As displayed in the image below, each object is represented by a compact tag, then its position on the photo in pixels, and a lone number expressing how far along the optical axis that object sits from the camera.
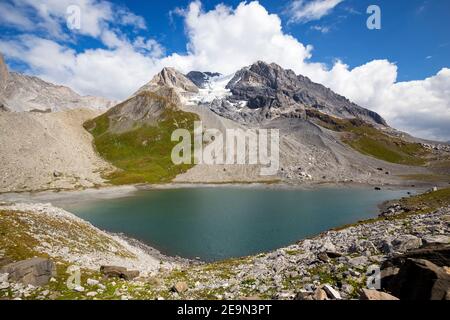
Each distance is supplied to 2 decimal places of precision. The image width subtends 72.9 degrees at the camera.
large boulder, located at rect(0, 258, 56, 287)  21.66
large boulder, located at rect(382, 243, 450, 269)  17.91
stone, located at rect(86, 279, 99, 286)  23.27
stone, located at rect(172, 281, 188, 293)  22.95
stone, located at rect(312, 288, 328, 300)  16.36
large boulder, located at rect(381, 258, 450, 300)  14.24
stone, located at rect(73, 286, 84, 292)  21.68
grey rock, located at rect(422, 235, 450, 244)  22.76
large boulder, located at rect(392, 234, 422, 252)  23.62
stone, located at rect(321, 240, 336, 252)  29.49
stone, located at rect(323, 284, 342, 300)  16.62
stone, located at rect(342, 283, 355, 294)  18.20
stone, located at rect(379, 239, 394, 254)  24.38
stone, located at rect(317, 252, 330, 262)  26.58
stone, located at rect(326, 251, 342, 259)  27.59
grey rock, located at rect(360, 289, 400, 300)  14.53
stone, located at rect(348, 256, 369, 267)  22.79
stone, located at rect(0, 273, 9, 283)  21.22
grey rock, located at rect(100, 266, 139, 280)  27.21
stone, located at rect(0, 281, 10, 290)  20.34
